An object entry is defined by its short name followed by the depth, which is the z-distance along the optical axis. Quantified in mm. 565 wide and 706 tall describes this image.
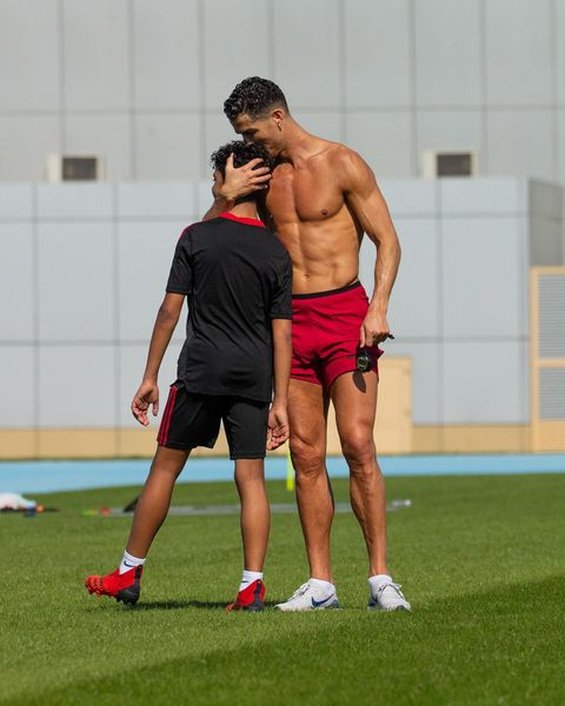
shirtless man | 18187
